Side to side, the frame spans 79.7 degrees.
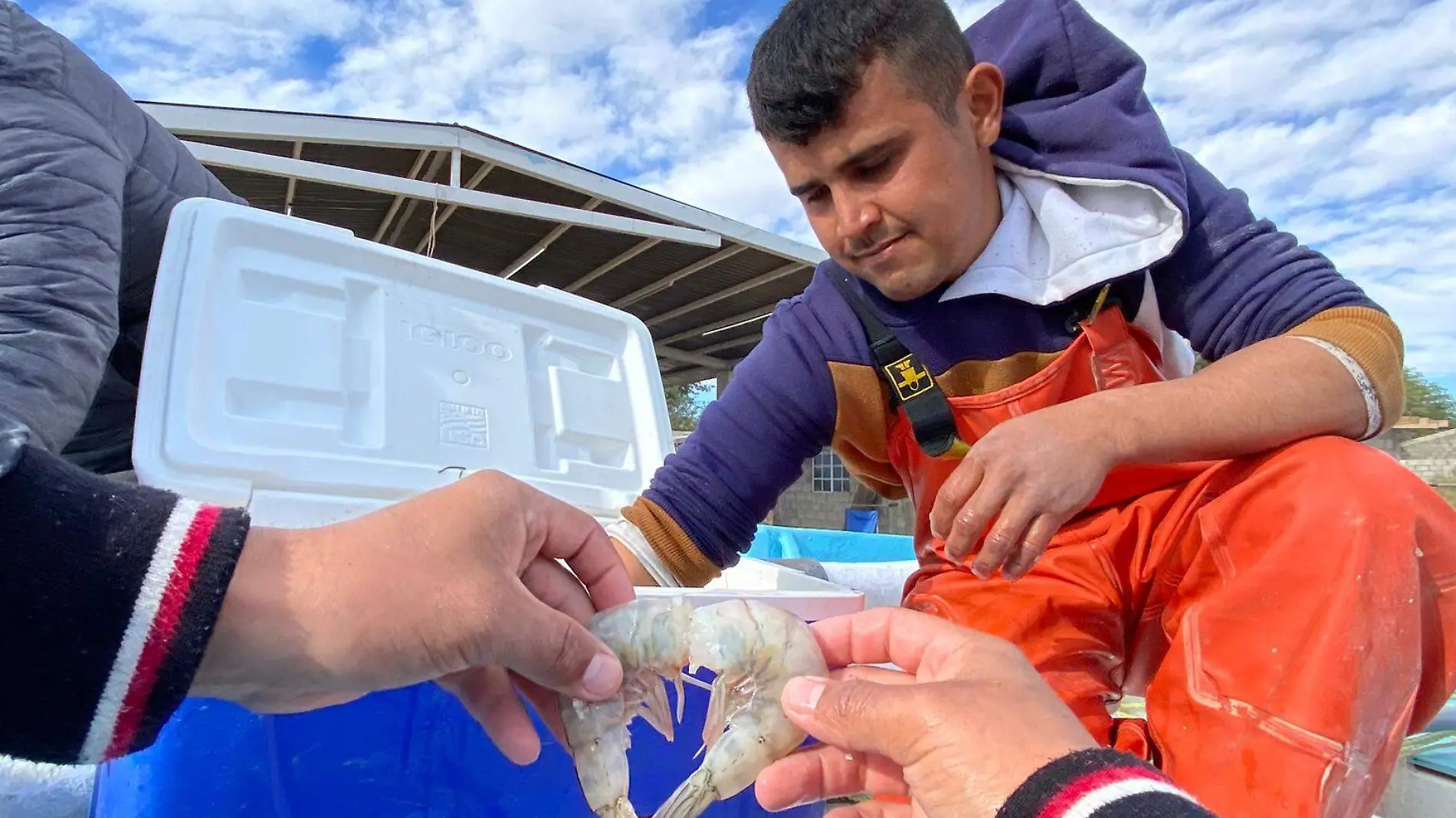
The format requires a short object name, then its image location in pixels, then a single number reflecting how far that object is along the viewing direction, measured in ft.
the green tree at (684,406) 70.18
